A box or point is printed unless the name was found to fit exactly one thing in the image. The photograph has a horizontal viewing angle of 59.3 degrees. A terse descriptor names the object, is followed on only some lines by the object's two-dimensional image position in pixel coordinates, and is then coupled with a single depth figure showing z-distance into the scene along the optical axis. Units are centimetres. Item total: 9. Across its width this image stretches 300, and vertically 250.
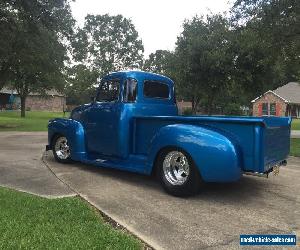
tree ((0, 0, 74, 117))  1057
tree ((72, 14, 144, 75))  4524
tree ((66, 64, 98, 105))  4296
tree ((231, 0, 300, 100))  1120
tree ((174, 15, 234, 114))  1791
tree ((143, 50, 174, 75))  4879
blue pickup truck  400
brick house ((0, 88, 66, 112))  4522
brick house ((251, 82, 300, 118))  3997
